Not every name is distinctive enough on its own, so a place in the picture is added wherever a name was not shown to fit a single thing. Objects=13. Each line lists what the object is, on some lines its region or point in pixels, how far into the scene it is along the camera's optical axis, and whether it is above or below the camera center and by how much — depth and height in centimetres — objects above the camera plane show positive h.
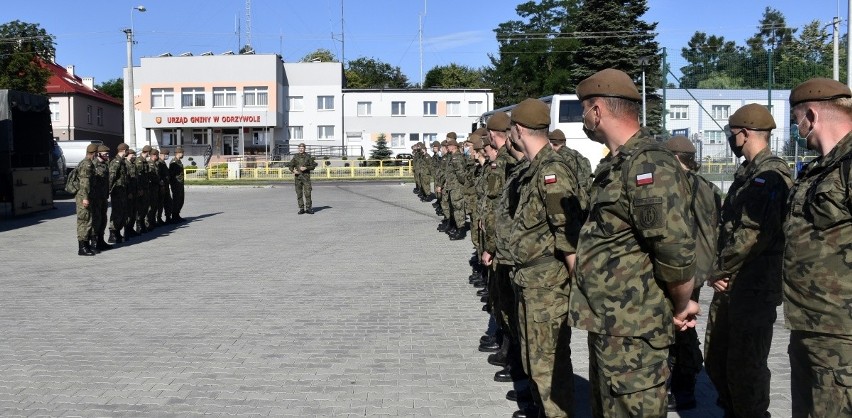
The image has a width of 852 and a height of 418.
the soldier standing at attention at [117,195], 1586 -45
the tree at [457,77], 8950 +1027
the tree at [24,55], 4950 +742
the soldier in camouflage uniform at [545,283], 449 -63
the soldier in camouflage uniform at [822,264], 339 -41
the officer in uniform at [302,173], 2197 -6
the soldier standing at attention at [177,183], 2036 -28
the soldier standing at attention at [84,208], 1418 -62
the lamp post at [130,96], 3828 +366
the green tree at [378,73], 9838 +1203
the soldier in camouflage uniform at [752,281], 459 -65
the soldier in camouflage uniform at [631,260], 336 -39
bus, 2697 +167
